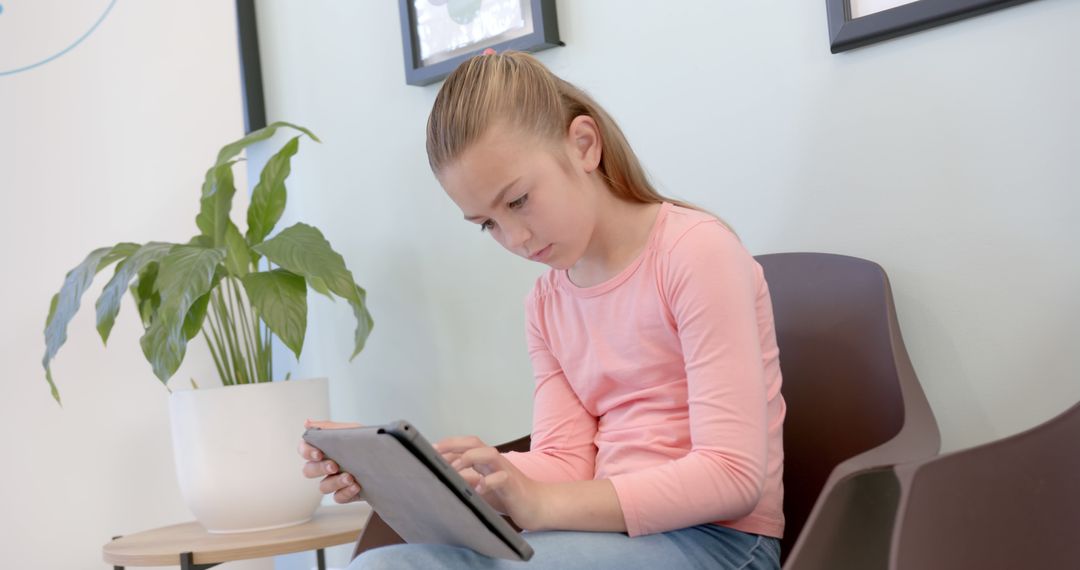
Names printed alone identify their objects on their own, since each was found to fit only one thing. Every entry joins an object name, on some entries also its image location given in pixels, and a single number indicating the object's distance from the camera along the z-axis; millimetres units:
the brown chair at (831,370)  1245
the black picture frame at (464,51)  1743
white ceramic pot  1725
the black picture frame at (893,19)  1317
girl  1013
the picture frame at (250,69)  2271
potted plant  1688
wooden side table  1558
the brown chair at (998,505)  843
